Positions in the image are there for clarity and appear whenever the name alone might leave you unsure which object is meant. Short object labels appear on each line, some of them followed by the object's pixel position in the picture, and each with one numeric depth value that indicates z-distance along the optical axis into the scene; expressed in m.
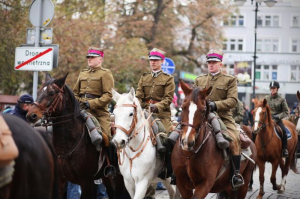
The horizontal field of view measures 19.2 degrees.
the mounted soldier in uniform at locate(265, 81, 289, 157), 27.10
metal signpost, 17.62
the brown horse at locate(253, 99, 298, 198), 24.29
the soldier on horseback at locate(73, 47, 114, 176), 15.93
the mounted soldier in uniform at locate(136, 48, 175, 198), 16.63
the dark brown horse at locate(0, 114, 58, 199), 7.11
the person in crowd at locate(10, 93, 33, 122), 15.97
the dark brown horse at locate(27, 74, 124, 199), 13.84
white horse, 13.98
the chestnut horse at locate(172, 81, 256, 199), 12.92
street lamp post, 42.92
